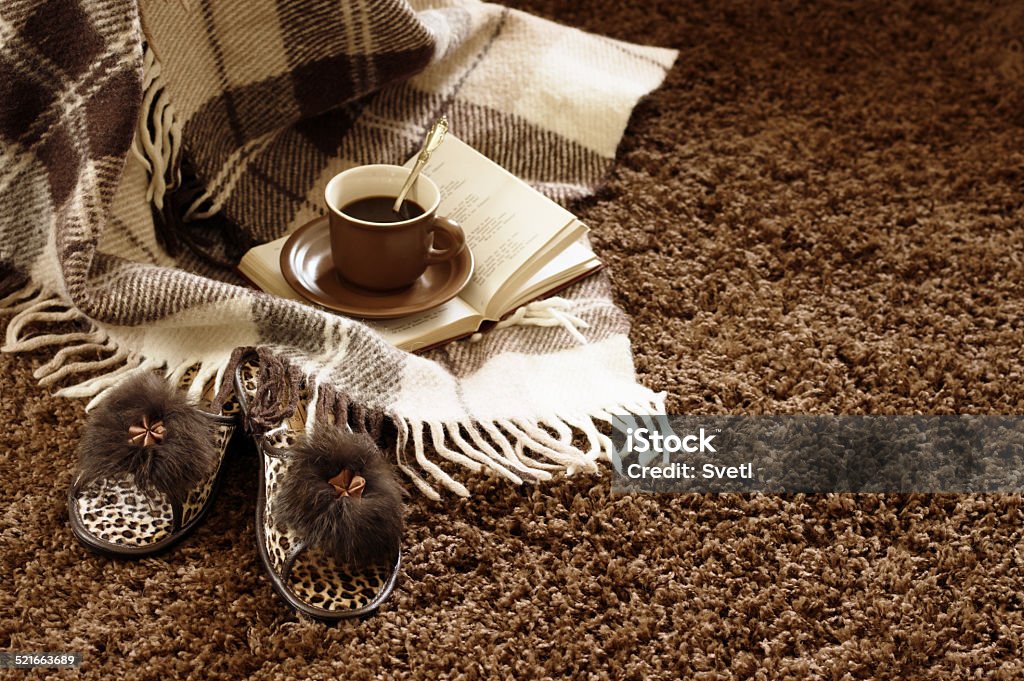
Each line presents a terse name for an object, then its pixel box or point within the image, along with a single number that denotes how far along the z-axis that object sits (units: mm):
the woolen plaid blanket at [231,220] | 1633
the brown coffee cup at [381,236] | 1654
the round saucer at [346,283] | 1684
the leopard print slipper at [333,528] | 1505
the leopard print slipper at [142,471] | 1529
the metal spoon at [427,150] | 1652
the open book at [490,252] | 1703
